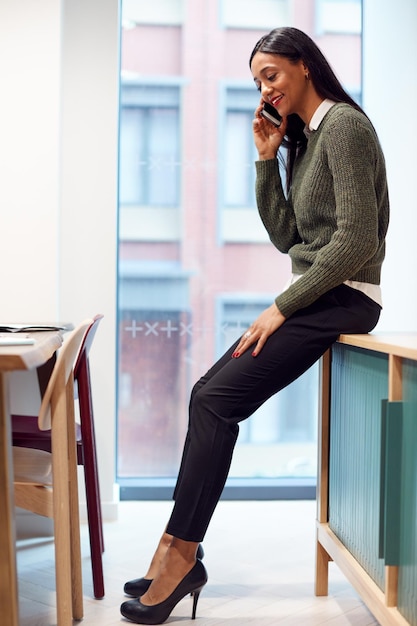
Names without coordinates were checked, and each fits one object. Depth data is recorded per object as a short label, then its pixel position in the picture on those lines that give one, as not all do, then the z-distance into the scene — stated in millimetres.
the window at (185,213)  3598
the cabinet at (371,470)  1644
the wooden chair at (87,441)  2328
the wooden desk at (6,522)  1401
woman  2020
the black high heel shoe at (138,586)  2254
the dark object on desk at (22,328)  2227
